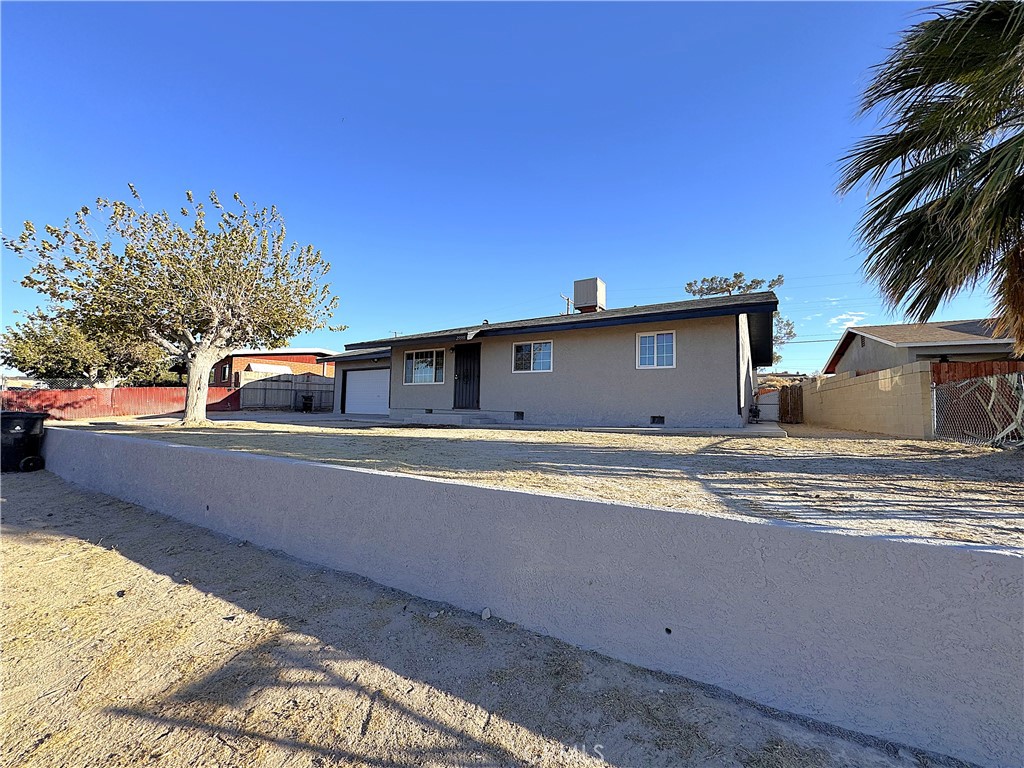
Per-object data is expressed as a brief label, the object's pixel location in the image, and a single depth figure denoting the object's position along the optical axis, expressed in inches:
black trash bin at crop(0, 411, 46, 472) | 303.9
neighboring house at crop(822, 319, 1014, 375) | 511.2
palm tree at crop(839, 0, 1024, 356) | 148.6
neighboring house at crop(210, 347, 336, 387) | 957.2
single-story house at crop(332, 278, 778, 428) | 375.2
